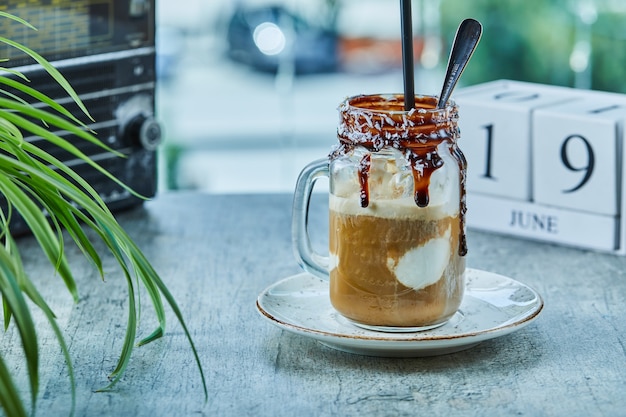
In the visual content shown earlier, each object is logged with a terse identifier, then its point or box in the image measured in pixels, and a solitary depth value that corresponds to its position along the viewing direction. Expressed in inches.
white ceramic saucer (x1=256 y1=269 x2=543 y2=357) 29.7
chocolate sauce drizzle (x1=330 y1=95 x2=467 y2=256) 29.8
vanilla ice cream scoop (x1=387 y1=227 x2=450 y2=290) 30.1
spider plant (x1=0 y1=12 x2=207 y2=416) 25.3
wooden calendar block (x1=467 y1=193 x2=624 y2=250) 38.5
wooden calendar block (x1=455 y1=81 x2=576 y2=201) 39.7
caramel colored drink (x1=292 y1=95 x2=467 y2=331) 29.9
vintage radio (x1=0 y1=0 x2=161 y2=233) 38.9
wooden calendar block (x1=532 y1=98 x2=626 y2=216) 38.1
